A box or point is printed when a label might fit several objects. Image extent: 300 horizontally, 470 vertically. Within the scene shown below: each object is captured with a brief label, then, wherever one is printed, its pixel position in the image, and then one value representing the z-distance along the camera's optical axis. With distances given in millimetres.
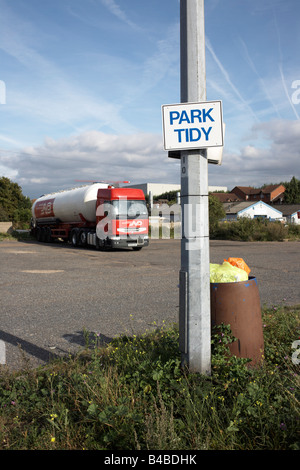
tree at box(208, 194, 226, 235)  34188
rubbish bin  3662
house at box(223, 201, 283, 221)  83750
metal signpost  3303
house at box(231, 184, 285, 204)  108062
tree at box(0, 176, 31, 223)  62241
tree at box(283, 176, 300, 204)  100562
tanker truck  19031
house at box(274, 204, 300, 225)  82494
